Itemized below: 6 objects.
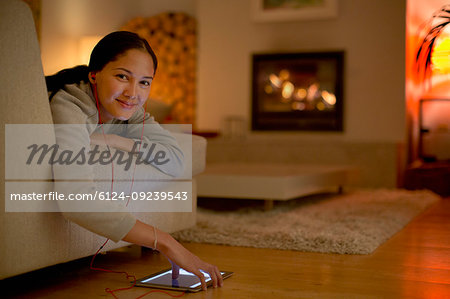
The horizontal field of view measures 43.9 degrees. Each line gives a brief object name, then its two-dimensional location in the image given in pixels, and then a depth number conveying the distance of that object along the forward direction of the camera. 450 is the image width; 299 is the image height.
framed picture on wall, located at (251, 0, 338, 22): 5.16
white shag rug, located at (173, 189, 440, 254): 2.22
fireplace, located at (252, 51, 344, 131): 5.20
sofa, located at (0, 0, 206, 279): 1.30
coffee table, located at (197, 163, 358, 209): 3.05
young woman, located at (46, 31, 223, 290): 1.39
